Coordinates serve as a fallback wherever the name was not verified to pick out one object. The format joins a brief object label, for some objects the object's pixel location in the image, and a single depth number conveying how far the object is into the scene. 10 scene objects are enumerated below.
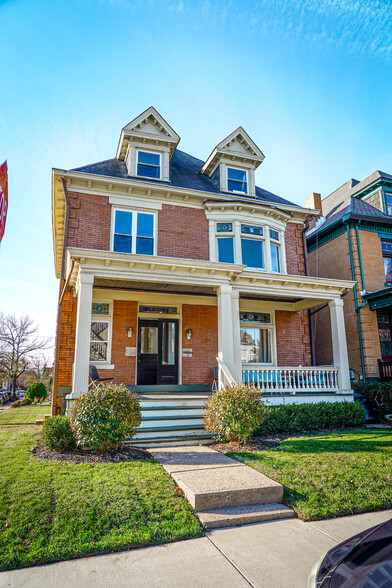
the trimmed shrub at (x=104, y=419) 6.46
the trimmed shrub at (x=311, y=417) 8.89
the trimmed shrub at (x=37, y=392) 23.30
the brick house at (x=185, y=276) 10.27
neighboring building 13.94
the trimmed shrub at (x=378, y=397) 10.99
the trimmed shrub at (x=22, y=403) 21.89
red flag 3.71
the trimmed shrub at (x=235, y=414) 7.35
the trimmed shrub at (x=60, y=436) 6.80
